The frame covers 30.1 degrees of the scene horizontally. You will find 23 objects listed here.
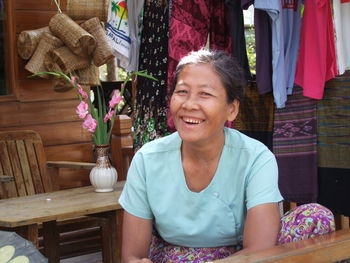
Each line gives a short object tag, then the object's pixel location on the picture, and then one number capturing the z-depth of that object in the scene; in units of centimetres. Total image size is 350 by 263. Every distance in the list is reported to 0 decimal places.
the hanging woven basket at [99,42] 426
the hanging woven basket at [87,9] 441
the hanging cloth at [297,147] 362
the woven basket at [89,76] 442
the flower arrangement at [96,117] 356
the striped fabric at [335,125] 350
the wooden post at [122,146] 448
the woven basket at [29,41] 443
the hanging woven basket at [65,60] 425
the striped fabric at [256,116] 395
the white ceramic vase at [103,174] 360
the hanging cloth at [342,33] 334
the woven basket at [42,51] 432
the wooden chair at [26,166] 438
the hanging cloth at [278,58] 343
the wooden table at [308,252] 174
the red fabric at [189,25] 379
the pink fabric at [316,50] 340
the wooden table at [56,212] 298
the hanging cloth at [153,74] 395
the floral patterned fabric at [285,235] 210
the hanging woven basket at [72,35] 421
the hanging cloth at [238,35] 372
